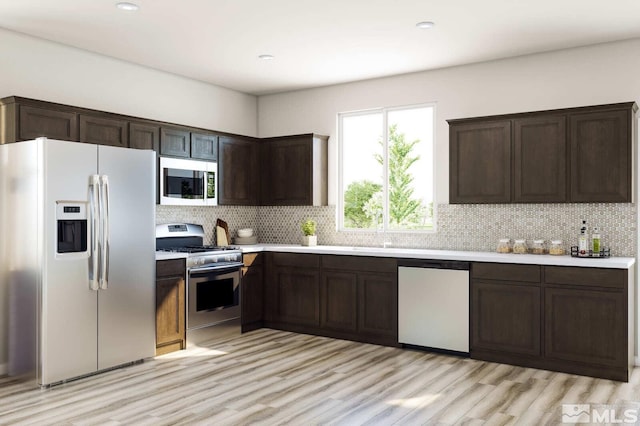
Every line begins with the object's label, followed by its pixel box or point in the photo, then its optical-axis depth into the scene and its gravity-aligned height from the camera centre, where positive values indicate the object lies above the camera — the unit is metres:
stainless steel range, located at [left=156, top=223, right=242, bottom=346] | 5.37 -0.67
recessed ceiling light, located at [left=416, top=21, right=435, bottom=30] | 4.43 +1.49
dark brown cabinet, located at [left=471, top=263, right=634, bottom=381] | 4.30 -0.85
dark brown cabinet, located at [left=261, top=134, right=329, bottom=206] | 6.43 +0.49
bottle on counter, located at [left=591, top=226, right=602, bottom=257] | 4.68 -0.27
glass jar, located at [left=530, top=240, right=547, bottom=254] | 5.09 -0.32
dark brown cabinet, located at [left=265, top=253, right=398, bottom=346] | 5.42 -0.86
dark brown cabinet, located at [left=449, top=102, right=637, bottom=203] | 4.67 +0.50
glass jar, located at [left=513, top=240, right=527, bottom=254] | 5.17 -0.32
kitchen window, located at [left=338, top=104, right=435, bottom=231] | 6.00 +0.48
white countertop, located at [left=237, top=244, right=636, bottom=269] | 4.38 -0.38
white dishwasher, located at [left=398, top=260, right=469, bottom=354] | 4.96 -0.83
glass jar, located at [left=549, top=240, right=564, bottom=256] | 4.95 -0.32
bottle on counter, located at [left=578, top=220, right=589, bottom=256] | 4.70 -0.26
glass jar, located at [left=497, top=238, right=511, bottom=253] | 5.27 -0.31
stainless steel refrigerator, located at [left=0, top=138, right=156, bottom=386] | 4.15 -0.33
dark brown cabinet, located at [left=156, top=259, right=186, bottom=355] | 5.03 -0.84
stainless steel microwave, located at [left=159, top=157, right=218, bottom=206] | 5.61 +0.32
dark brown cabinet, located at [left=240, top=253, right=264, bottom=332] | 6.00 -0.85
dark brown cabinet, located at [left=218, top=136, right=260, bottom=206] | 6.31 +0.48
